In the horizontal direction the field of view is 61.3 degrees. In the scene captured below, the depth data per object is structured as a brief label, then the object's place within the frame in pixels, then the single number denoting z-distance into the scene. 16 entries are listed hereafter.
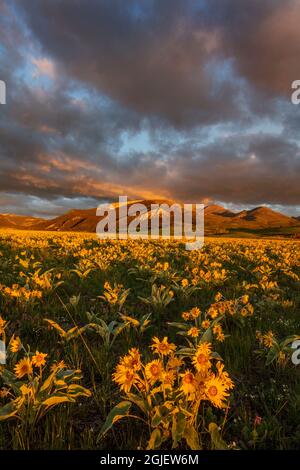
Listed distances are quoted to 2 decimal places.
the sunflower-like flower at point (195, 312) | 3.77
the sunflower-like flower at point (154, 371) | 2.06
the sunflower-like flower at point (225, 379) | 2.05
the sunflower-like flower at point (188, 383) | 2.01
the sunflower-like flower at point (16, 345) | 2.71
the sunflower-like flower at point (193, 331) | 3.22
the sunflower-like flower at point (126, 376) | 2.07
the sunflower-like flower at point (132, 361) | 2.13
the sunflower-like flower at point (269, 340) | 3.50
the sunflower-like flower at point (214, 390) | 2.02
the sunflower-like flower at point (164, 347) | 2.36
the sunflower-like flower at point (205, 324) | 3.71
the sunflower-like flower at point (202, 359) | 2.11
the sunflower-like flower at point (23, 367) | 2.26
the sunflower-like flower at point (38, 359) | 2.34
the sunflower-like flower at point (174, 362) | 2.16
